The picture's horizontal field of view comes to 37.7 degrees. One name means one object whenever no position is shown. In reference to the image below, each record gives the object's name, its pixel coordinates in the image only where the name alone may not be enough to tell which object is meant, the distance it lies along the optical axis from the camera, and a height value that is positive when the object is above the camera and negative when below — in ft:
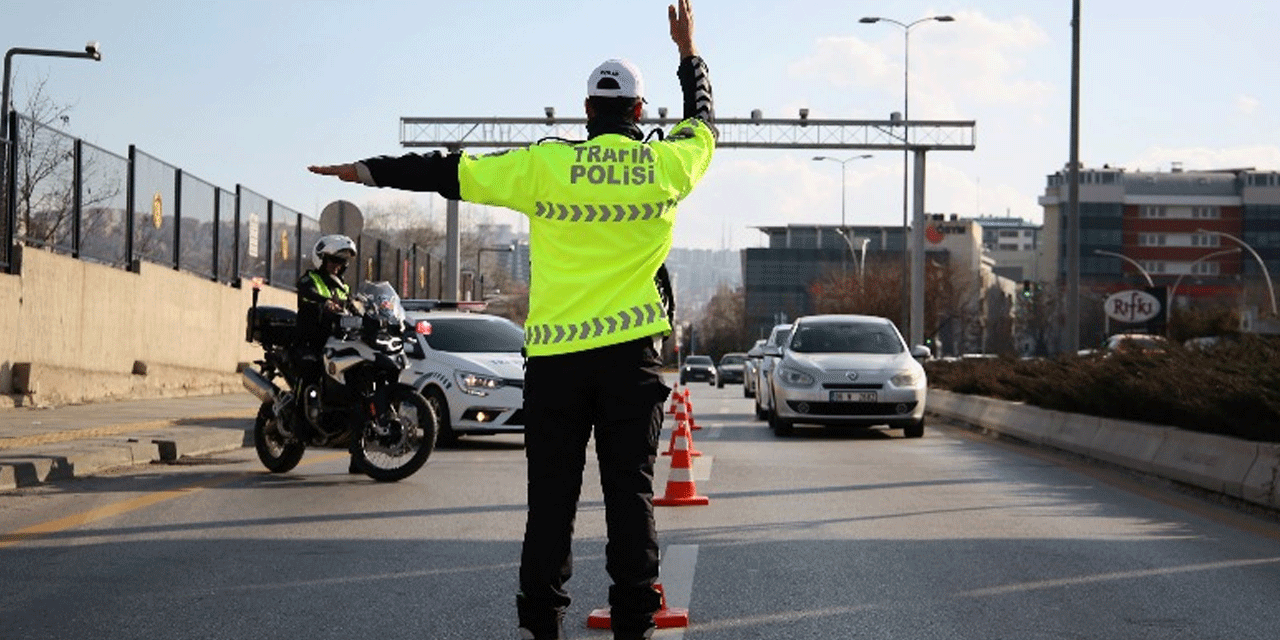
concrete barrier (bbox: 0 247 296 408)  71.10 -0.98
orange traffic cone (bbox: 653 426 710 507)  40.29 -3.59
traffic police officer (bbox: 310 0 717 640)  19.63 +0.03
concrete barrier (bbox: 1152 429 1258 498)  43.56 -3.29
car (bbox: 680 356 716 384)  266.57 -7.34
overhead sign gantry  182.60 +17.77
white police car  60.75 -2.19
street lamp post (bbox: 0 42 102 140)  109.09 +15.36
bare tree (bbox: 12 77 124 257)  73.10 +5.06
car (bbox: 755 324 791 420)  81.90 -2.67
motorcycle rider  44.75 +0.21
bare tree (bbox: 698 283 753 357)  556.10 -1.97
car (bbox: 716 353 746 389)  251.46 -6.40
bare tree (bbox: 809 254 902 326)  258.98 +4.64
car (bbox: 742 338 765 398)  139.99 -4.59
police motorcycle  44.27 -1.94
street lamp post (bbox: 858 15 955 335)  188.34 +23.93
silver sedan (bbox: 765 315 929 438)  73.97 -2.71
